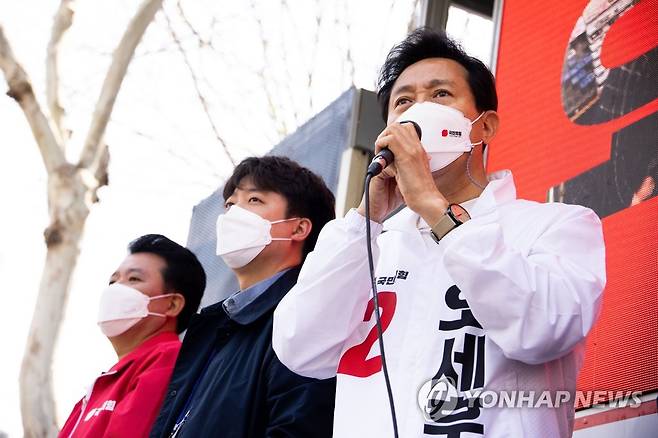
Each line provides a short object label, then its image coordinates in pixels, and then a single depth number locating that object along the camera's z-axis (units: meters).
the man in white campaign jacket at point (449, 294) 2.21
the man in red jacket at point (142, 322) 3.87
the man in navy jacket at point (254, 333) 3.05
